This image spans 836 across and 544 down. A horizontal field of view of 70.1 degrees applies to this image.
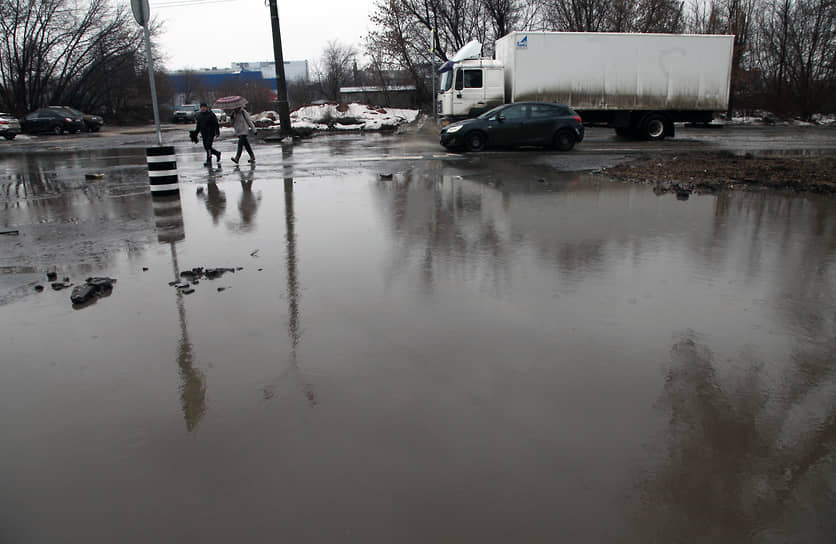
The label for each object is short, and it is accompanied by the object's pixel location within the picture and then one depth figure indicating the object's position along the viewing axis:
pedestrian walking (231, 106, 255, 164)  16.50
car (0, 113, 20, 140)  32.94
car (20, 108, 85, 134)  38.19
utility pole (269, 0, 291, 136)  24.77
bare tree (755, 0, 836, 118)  41.53
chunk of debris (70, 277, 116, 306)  5.34
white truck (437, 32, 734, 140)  22.89
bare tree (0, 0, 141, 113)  43.75
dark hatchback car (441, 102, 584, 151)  18.77
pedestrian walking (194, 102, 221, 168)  15.68
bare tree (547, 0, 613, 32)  42.75
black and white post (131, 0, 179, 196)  10.92
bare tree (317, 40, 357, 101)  75.19
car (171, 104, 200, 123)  55.72
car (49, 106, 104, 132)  41.57
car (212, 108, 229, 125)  52.56
